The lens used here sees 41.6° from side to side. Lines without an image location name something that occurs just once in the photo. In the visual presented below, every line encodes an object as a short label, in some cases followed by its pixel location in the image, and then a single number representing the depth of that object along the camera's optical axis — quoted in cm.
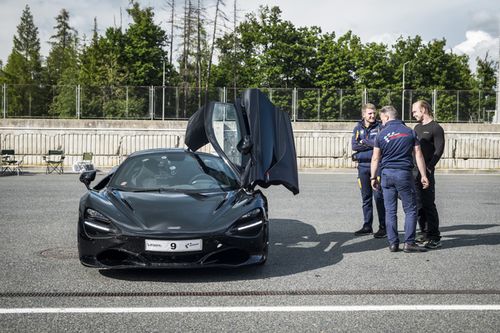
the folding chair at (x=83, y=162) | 2482
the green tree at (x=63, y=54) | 6700
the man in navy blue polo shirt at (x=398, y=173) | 754
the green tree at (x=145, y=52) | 5647
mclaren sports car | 590
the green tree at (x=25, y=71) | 3111
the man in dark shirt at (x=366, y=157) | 903
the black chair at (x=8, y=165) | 2316
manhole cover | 722
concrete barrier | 2781
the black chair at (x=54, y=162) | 2481
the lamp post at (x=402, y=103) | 3111
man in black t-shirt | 806
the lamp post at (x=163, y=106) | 3064
